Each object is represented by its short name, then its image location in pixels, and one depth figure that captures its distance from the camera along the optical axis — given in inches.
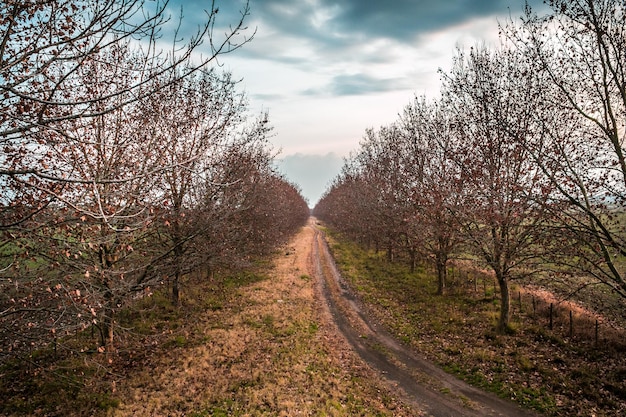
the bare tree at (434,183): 732.0
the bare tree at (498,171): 566.2
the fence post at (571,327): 577.3
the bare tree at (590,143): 409.4
